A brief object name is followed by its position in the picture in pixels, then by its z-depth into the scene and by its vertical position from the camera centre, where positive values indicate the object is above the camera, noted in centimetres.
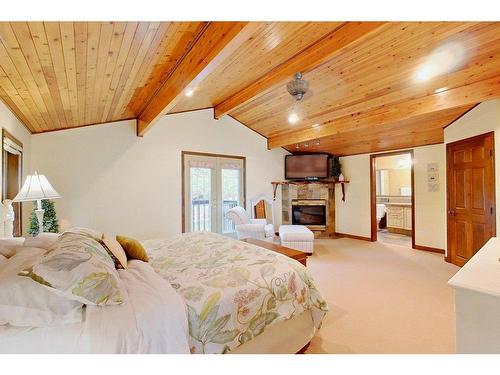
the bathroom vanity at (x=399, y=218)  634 -77
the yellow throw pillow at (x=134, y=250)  193 -47
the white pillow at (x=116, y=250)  167 -42
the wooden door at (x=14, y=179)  278 +15
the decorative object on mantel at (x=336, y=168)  612 +52
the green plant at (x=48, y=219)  293 -34
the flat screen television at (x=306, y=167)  605 +57
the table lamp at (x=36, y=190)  238 +2
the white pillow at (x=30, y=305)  104 -49
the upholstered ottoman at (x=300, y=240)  451 -93
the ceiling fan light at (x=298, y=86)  326 +138
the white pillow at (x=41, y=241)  181 -37
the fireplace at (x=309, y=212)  625 -59
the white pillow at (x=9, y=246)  166 -39
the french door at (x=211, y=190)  494 +1
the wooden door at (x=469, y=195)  333 -11
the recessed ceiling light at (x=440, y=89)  312 +126
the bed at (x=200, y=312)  105 -62
